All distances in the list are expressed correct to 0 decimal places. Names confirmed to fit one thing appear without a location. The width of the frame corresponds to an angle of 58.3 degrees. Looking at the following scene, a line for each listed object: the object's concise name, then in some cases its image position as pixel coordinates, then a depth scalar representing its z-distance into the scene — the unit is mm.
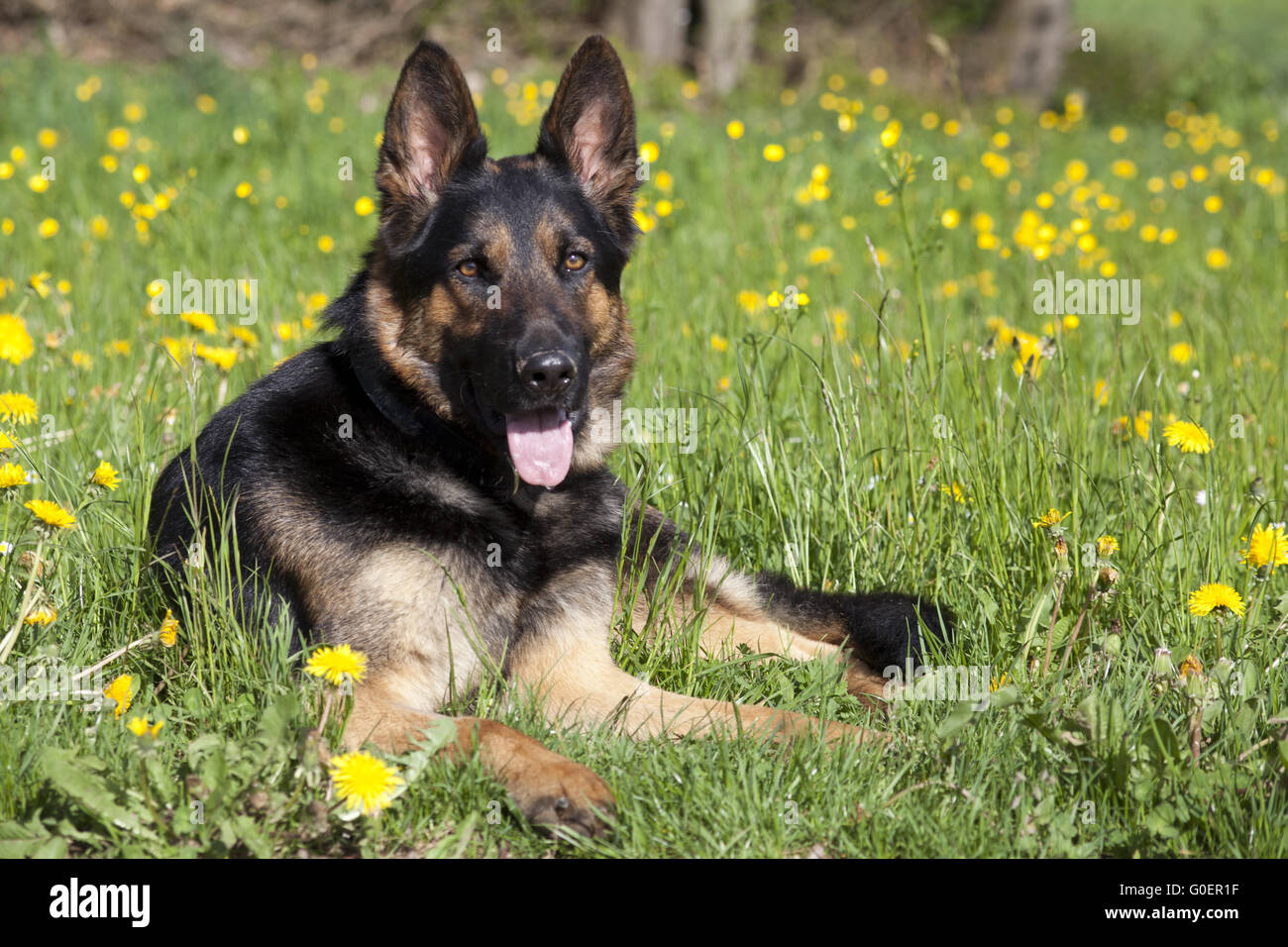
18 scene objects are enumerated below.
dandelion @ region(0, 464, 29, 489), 2711
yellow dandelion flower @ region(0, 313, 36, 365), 3477
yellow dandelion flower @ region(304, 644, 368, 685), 2395
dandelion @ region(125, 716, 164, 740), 2293
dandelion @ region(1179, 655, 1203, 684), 2705
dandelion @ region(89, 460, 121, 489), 2945
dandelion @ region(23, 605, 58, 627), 2760
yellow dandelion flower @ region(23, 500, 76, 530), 2574
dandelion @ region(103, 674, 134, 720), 2676
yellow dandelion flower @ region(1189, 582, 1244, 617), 2867
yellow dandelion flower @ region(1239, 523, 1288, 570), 2950
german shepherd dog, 3082
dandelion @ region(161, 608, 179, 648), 2859
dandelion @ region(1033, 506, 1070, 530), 3176
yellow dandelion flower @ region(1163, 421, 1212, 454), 3125
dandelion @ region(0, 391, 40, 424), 3215
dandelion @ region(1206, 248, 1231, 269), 7082
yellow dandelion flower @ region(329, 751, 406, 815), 2289
